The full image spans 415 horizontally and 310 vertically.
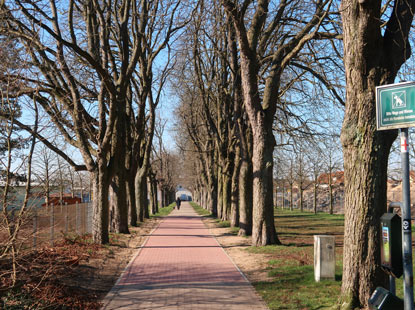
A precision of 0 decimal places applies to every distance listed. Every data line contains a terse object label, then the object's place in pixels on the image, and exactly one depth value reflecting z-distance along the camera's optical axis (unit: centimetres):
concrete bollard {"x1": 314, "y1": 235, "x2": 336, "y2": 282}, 917
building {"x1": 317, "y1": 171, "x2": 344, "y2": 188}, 4597
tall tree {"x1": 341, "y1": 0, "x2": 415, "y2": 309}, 655
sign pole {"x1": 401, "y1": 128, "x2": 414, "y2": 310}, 452
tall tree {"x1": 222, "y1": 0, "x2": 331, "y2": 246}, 1429
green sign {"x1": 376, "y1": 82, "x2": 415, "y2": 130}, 465
